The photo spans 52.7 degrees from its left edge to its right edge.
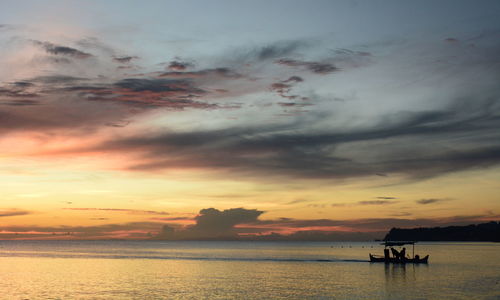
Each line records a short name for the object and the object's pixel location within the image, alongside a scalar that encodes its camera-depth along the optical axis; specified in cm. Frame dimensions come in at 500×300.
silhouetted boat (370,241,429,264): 11331
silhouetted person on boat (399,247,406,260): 11314
